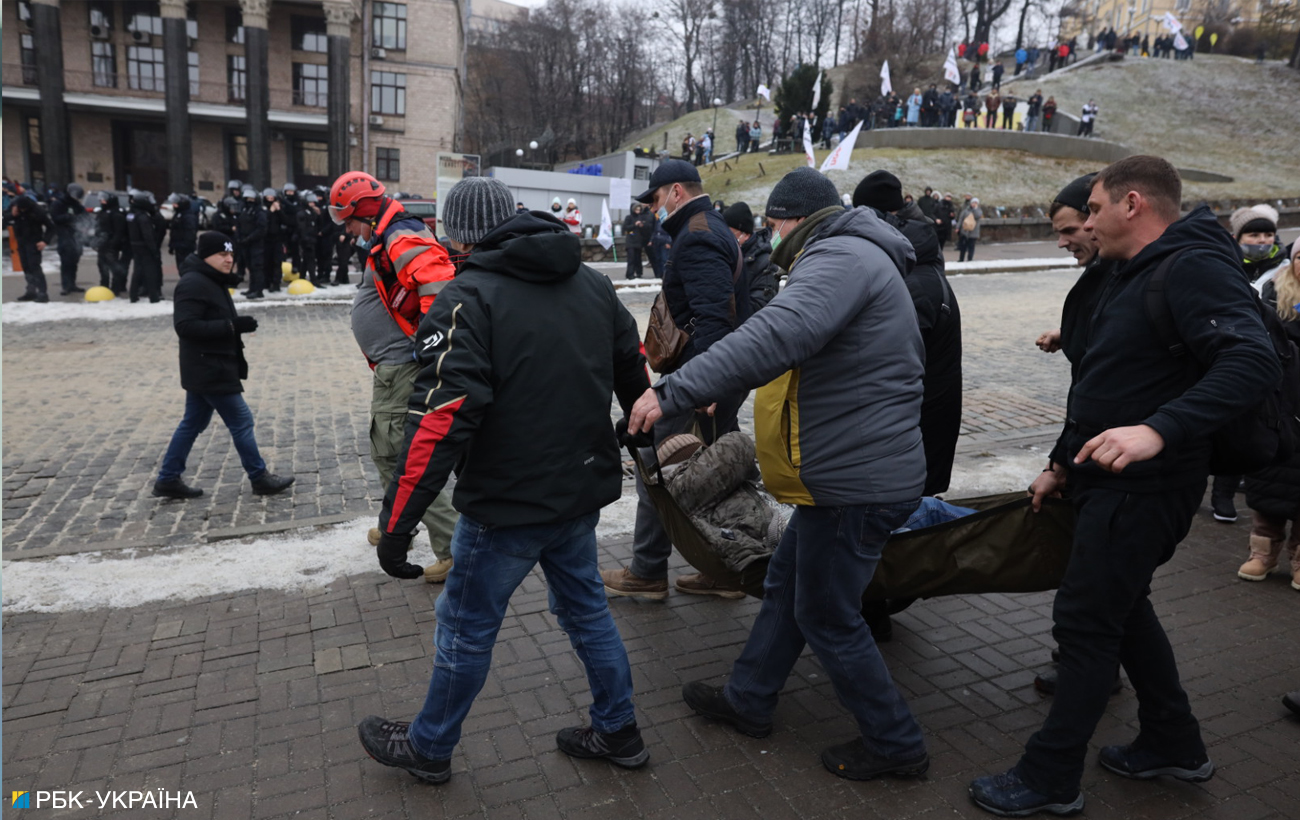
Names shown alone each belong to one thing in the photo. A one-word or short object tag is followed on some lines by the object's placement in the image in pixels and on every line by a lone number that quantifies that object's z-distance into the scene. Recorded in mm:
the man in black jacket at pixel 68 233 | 16109
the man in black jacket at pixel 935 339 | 4047
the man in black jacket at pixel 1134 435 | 2490
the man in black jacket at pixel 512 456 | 2721
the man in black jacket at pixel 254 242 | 15852
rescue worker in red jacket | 4297
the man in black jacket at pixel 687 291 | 4418
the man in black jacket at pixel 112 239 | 15383
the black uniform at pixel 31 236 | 14883
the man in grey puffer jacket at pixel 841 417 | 2740
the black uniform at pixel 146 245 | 14938
